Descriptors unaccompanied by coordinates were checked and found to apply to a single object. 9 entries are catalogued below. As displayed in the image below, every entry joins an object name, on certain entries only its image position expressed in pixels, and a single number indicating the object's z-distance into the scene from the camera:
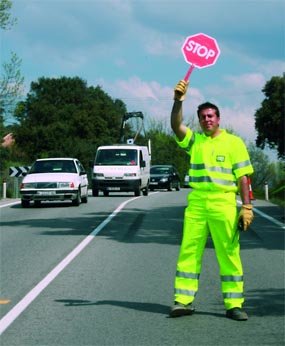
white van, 34.62
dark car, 45.75
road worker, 7.32
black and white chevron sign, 34.97
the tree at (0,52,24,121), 35.84
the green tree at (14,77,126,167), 79.69
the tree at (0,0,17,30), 36.66
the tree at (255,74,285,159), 60.59
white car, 24.19
